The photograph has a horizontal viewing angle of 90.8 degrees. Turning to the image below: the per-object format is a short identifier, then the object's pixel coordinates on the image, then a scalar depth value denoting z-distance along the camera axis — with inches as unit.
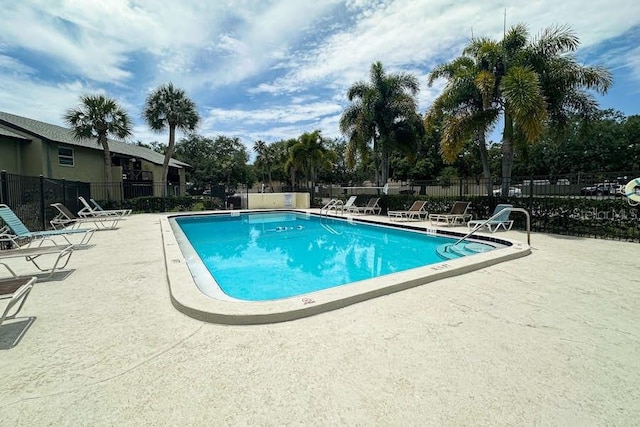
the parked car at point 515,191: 461.1
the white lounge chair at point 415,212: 541.3
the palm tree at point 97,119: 729.0
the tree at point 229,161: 1702.8
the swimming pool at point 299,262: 134.7
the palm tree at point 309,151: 1021.2
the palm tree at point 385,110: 667.4
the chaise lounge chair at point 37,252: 172.0
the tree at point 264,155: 1833.2
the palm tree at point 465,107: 448.8
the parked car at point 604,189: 336.8
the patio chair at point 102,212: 460.9
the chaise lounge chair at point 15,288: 104.5
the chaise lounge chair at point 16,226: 208.5
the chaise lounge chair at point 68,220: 380.8
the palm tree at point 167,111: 844.6
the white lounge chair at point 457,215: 459.8
